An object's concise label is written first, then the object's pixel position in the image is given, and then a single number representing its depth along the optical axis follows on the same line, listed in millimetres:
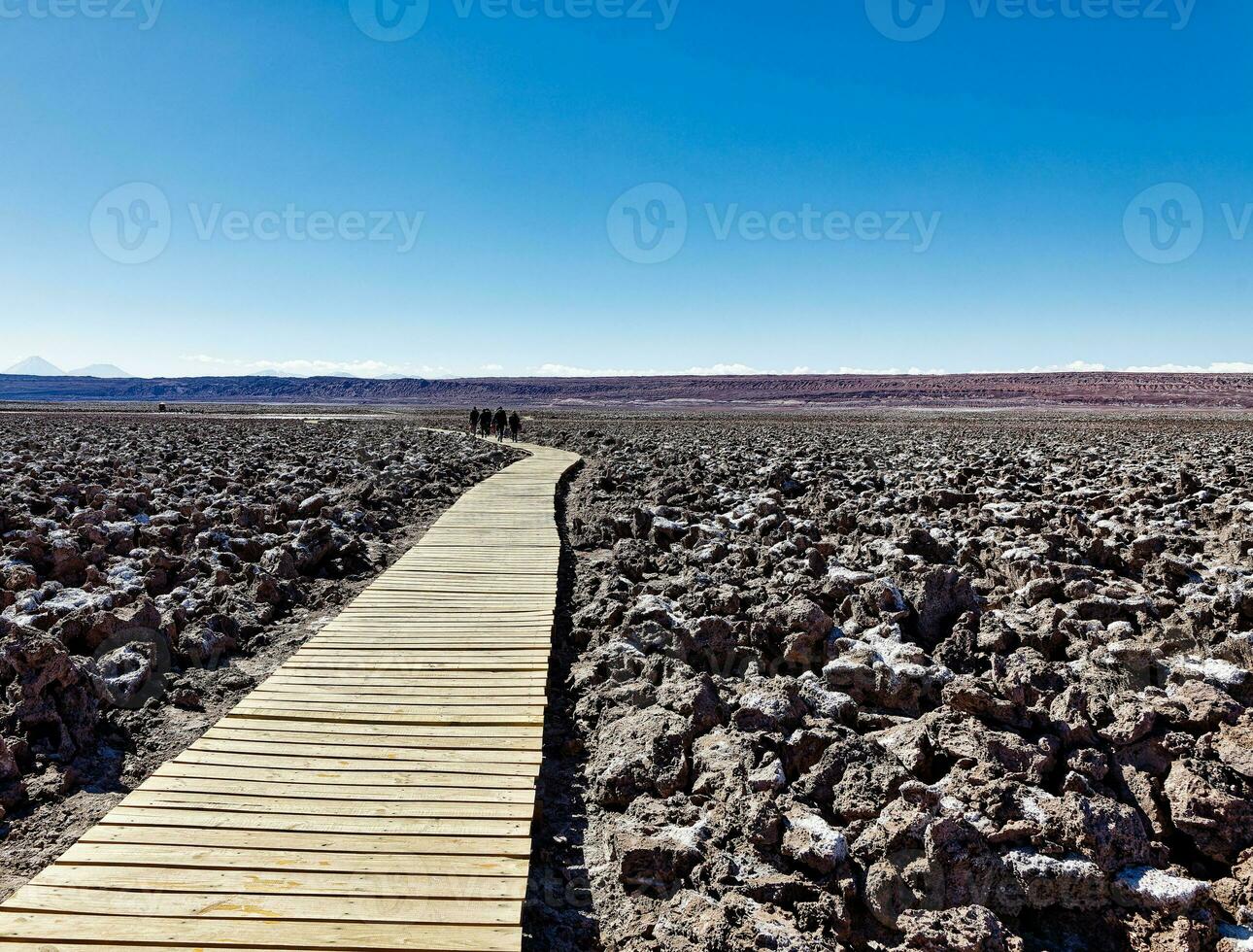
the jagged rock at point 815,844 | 3105
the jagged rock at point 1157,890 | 2787
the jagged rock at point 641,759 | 3908
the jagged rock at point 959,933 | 2646
